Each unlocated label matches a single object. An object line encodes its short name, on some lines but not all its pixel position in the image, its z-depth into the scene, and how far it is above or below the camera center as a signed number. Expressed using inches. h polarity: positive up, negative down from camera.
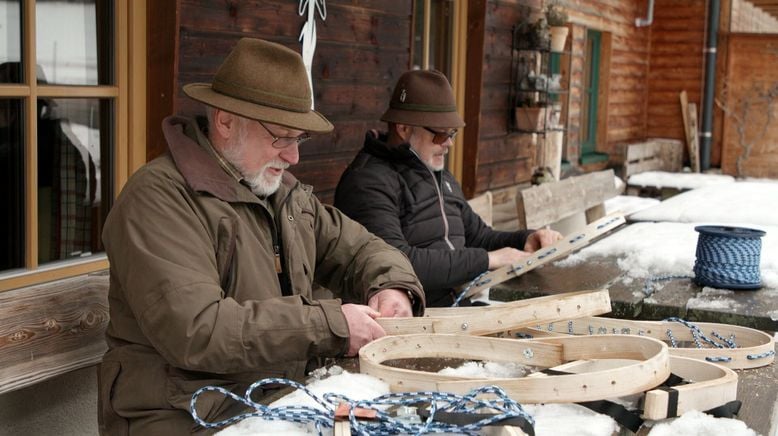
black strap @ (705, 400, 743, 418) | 80.2 -26.0
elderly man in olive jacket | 91.0 -19.2
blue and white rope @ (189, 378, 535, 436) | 71.6 -24.7
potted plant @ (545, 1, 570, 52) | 290.8 +16.2
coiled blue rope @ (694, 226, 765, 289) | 130.1 -22.3
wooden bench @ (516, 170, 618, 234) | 220.7 -28.7
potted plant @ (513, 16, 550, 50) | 267.9 +12.0
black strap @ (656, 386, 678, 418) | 78.1 -24.6
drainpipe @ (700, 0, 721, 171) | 532.4 +0.9
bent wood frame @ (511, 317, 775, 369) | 99.3 -25.2
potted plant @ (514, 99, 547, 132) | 267.3 -9.2
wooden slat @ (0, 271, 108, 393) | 106.6 -28.4
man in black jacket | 149.3 -18.0
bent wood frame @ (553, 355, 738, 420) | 77.8 -24.7
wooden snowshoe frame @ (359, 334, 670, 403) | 77.6 -24.1
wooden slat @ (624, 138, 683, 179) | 480.1 -36.8
